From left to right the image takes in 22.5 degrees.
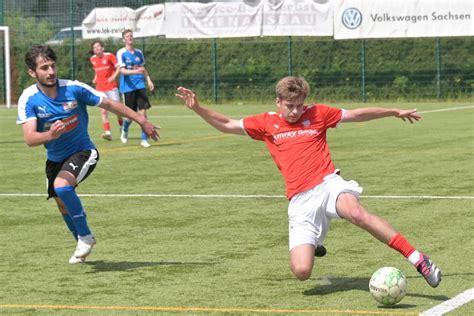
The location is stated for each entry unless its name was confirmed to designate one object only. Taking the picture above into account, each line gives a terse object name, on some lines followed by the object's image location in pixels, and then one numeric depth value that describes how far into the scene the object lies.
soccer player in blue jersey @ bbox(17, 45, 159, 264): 9.61
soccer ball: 7.58
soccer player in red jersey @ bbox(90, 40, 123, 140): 25.09
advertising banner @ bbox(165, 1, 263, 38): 38.75
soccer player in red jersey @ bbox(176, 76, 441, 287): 8.14
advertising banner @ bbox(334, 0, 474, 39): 36.47
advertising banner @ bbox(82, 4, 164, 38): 39.69
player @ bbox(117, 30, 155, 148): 22.58
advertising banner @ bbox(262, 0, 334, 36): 37.91
